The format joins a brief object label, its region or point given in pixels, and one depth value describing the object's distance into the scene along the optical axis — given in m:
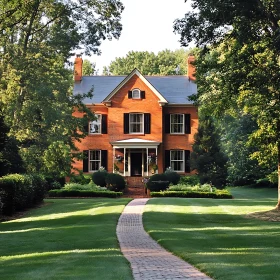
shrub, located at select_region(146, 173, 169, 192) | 37.16
